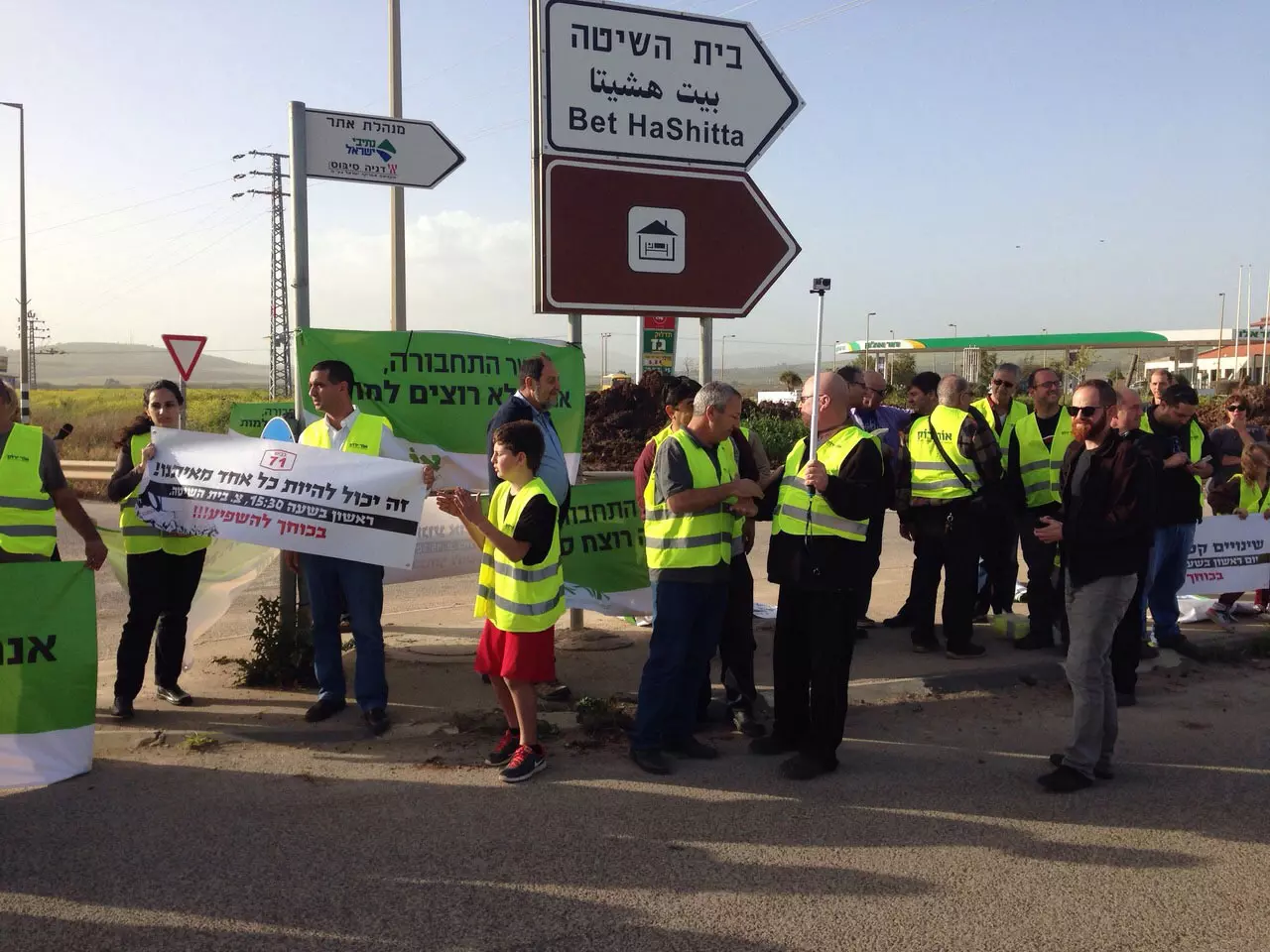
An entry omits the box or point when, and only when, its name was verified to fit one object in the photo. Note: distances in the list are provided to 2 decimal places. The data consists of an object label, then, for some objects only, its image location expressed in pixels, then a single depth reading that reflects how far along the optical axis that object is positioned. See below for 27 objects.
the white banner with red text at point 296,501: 5.64
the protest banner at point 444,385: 6.72
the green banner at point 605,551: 7.20
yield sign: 16.92
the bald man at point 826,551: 4.97
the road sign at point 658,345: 20.66
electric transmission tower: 55.34
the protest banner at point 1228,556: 8.13
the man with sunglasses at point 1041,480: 7.56
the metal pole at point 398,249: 15.88
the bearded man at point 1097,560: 4.93
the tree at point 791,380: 54.25
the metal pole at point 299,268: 6.43
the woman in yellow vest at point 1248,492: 8.16
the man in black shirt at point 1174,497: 7.39
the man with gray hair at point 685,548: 5.10
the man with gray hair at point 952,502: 7.35
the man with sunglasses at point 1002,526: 7.84
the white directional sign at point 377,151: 6.58
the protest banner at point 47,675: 4.81
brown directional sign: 6.61
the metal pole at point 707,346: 7.05
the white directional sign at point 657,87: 6.46
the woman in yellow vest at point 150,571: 5.77
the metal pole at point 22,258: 31.77
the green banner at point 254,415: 14.27
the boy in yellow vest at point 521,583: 4.82
